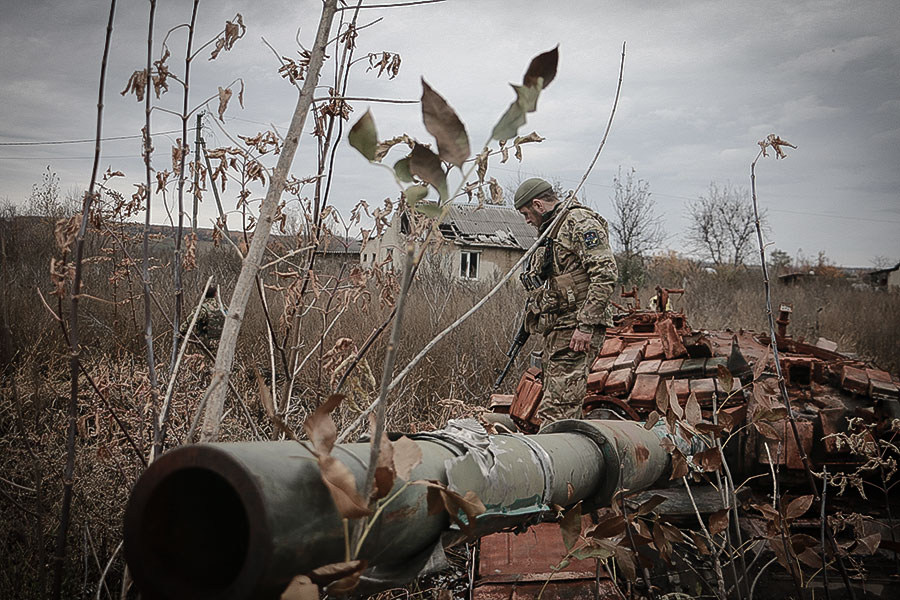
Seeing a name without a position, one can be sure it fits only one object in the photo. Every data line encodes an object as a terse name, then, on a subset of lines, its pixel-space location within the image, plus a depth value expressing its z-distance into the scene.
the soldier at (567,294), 4.07
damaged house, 29.28
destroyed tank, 0.69
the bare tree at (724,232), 33.97
